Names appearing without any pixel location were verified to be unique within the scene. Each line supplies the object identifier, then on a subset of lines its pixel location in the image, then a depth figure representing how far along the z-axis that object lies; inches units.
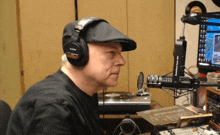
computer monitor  54.8
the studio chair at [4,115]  40.4
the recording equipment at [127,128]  80.3
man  27.0
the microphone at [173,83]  32.6
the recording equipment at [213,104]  46.3
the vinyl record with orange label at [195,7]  84.8
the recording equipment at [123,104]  59.1
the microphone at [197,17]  32.3
